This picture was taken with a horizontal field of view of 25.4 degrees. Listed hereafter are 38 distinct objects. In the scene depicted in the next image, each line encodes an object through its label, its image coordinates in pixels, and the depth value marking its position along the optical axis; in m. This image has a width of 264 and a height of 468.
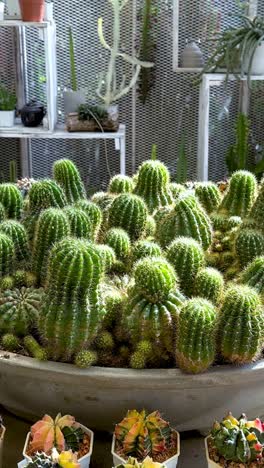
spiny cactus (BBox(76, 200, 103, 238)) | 1.58
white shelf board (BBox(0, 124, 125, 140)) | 3.36
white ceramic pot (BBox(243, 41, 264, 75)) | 3.22
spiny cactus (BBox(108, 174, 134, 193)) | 1.79
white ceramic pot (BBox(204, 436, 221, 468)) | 1.10
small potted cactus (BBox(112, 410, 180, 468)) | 1.13
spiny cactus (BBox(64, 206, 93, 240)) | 1.47
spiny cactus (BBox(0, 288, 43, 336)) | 1.29
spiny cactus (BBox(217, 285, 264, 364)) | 1.18
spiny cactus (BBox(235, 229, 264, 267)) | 1.44
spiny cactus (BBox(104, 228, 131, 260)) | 1.48
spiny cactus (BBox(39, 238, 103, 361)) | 1.17
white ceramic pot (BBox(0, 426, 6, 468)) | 1.19
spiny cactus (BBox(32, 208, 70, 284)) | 1.40
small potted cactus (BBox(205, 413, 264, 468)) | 1.08
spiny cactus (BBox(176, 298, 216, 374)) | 1.16
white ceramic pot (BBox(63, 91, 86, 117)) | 3.53
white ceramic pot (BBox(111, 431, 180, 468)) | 1.12
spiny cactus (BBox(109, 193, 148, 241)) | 1.56
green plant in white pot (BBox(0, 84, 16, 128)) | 3.35
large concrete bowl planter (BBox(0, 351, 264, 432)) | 1.17
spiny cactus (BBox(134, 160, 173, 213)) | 1.70
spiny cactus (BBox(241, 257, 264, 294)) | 1.28
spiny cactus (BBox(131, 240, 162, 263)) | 1.40
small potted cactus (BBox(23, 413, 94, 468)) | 1.12
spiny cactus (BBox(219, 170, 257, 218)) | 1.67
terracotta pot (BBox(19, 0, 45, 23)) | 3.03
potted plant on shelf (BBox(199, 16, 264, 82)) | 3.15
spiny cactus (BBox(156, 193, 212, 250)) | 1.48
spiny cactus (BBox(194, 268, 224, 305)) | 1.30
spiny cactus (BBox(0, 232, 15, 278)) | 1.41
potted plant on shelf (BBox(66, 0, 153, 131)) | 3.37
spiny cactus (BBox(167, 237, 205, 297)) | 1.37
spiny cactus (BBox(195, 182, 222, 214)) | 1.76
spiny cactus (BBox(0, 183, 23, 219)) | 1.66
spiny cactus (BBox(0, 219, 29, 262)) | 1.48
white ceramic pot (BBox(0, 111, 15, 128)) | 3.36
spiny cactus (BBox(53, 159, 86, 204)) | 1.71
